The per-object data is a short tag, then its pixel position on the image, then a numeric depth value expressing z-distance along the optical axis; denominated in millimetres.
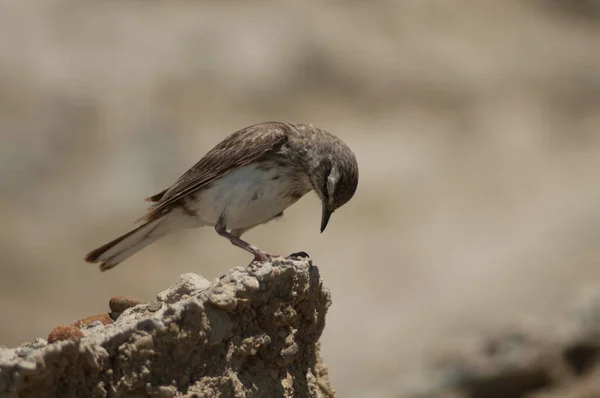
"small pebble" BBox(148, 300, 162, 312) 13009
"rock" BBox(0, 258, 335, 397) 10062
